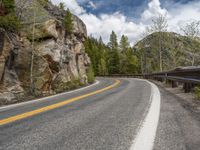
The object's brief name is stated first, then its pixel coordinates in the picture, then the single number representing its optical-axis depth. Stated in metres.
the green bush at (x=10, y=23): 11.00
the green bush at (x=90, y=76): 24.41
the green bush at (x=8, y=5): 11.88
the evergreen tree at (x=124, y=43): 59.53
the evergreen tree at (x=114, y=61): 57.41
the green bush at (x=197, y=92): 5.79
